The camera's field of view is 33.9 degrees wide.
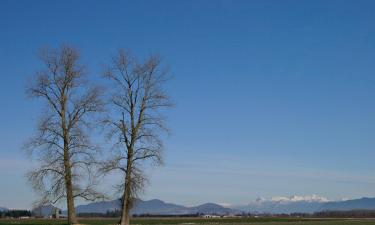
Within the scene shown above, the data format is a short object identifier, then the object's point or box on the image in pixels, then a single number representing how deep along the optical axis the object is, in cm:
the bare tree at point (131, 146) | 4877
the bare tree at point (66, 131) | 4616
